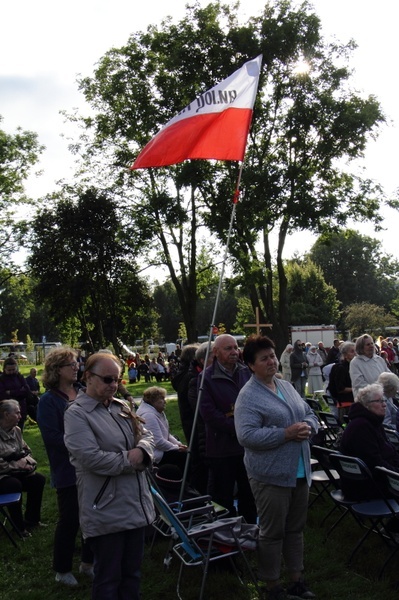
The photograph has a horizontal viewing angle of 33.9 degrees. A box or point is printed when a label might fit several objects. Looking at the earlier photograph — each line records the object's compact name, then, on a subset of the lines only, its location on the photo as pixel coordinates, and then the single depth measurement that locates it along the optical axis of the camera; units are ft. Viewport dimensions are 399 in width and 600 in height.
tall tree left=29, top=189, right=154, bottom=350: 97.50
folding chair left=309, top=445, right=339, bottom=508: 21.03
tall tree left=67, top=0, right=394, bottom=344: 78.95
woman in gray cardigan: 15.05
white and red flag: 22.48
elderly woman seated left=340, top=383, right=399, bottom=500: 18.84
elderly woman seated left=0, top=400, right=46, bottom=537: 22.27
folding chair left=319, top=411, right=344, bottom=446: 28.66
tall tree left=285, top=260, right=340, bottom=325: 217.36
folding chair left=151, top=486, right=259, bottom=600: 15.56
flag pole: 18.39
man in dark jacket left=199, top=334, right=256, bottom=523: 18.38
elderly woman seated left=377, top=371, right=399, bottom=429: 25.38
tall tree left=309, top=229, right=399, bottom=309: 283.79
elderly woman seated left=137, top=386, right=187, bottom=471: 23.15
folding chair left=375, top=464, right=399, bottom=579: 16.58
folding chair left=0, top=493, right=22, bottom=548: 20.76
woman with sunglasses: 12.19
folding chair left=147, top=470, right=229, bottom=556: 17.21
